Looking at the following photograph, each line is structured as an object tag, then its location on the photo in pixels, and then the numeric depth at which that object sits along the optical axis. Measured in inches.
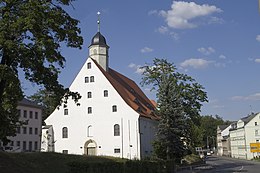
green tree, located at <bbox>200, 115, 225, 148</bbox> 5866.1
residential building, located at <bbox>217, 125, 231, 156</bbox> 4607.3
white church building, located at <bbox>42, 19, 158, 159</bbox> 1894.7
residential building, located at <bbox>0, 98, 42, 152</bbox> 2268.6
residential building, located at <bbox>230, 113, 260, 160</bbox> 3393.2
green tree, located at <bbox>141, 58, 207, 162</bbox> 1501.0
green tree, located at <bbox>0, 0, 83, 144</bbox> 685.3
